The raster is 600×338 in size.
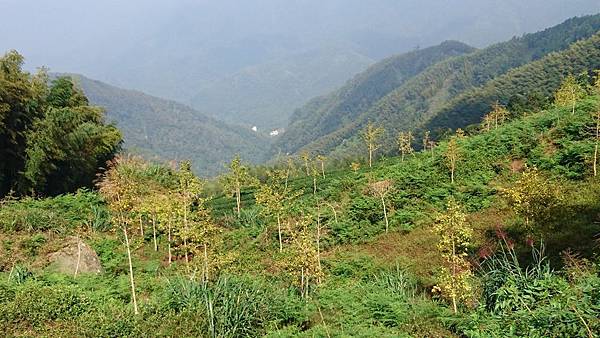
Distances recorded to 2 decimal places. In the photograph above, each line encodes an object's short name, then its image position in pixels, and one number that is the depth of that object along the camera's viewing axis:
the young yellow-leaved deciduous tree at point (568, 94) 31.24
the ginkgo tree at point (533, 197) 13.88
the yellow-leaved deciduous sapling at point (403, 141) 36.84
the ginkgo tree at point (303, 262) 11.52
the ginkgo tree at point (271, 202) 18.70
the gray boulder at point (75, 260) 14.44
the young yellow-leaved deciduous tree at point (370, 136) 32.17
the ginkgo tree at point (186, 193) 12.49
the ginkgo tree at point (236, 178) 26.21
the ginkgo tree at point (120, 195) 10.29
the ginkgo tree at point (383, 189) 20.13
